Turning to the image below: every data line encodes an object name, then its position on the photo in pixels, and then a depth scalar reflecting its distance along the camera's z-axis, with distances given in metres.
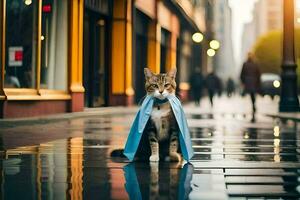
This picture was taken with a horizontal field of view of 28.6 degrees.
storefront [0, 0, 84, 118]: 15.27
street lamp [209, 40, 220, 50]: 37.63
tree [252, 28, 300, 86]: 89.94
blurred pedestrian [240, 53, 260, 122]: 22.25
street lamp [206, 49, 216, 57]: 39.68
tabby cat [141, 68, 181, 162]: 6.37
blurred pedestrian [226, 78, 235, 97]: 61.28
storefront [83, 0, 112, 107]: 21.83
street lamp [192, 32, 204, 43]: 36.25
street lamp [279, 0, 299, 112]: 20.83
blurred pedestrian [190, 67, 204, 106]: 32.31
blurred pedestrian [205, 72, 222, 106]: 31.34
